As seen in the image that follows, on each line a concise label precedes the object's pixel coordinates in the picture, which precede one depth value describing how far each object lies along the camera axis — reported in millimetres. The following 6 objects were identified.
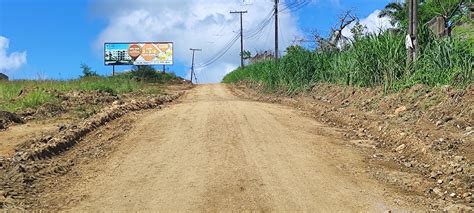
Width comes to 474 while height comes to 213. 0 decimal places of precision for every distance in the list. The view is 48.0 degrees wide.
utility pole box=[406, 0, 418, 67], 13500
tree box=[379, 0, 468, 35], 39688
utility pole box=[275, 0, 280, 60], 36750
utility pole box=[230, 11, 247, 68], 60288
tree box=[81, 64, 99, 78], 41603
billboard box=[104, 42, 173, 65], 52312
